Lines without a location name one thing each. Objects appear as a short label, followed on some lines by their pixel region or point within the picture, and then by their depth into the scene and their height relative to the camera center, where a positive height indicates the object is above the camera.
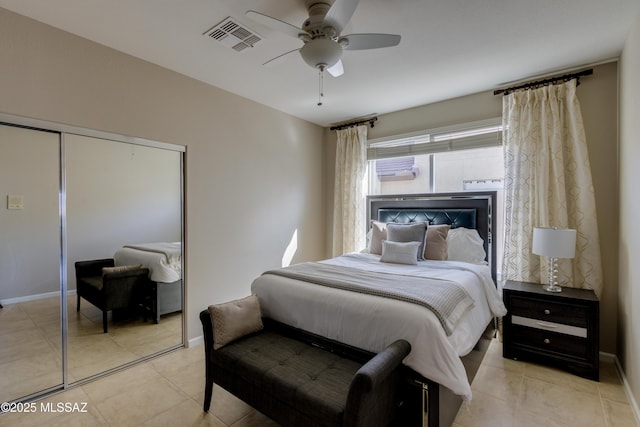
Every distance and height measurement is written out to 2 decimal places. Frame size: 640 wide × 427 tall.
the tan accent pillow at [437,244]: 3.25 -0.38
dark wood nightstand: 2.43 -1.03
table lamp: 2.51 -0.29
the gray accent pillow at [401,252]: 3.05 -0.45
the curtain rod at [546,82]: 2.81 +1.29
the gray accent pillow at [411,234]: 3.29 -0.27
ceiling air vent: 2.19 +1.36
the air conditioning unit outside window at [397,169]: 4.14 +0.59
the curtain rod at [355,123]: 4.34 +1.32
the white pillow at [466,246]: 3.24 -0.41
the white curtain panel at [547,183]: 2.76 +0.26
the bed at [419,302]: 1.66 -0.63
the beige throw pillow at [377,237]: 3.63 -0.34
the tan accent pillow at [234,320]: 2.01 -0.78
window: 3.44 +0.64
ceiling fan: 1.84 +1.14
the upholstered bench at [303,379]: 1.37 -0.93
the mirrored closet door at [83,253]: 2.20 -0.37
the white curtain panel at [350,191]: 4.39 +0.29
